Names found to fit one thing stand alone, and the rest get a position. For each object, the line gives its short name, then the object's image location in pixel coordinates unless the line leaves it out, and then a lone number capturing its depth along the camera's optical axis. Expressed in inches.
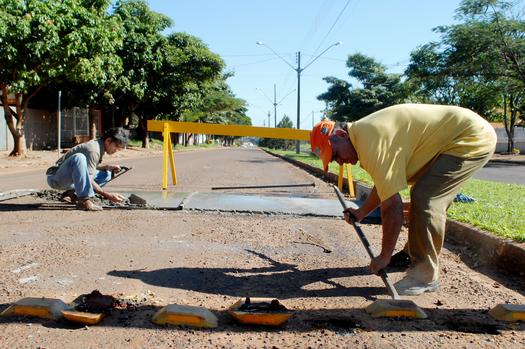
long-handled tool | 110.9
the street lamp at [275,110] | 2415.7
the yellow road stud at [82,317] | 101.7
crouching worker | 223.3
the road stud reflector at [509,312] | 110.2
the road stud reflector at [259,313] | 103.9
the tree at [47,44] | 554.3
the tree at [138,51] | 970.1
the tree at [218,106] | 1838.1
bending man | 120.5
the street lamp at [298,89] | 1189.5
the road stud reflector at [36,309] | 104.7
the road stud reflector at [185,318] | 103.4
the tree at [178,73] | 1055.0
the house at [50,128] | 906.7
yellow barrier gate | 291.7
